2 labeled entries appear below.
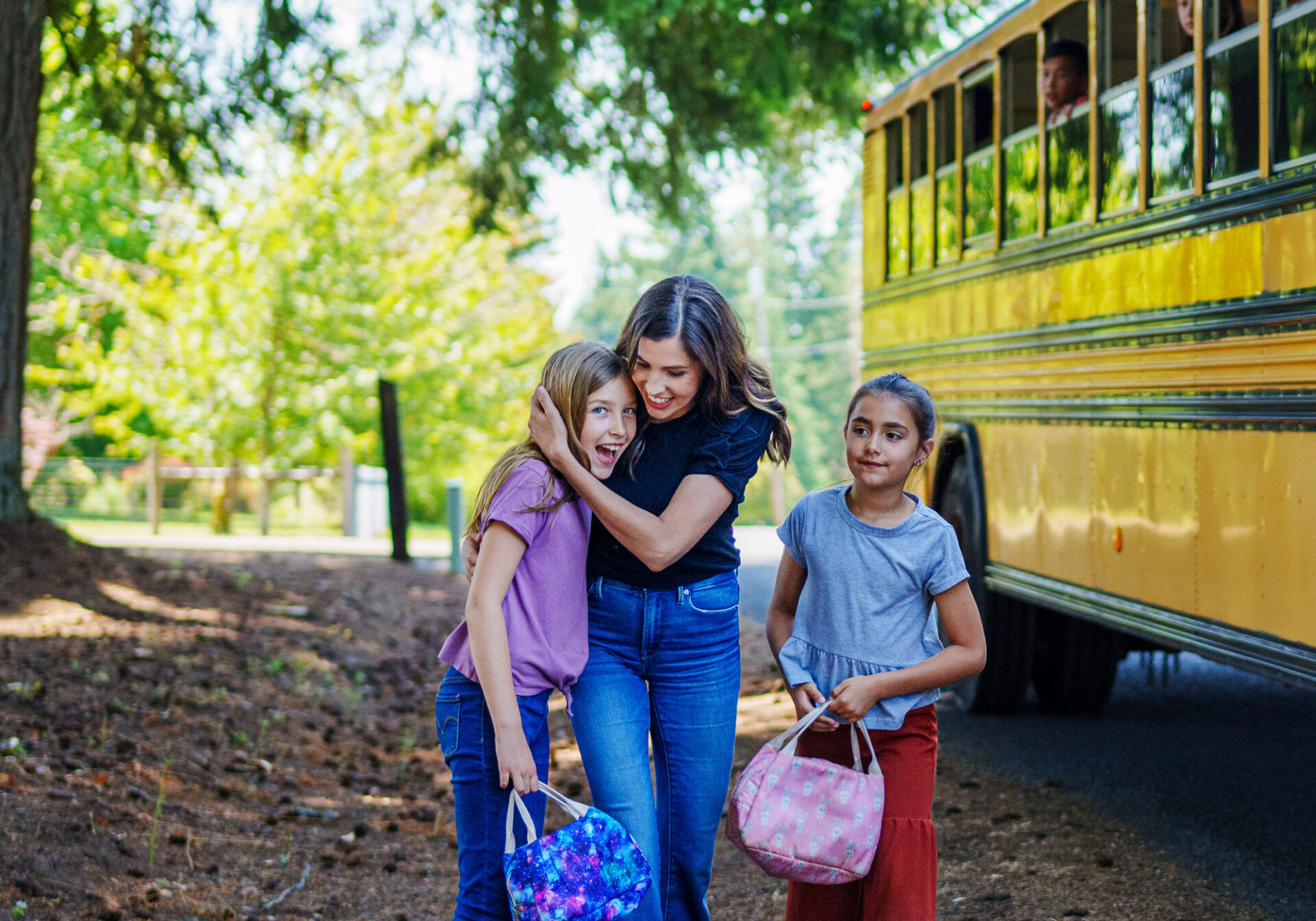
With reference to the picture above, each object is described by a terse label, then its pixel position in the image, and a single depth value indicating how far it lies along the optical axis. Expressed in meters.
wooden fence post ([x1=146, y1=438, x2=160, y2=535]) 22.98
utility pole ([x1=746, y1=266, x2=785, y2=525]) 39.81
